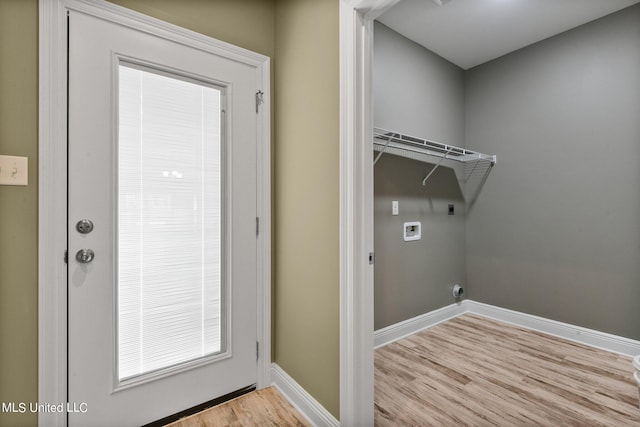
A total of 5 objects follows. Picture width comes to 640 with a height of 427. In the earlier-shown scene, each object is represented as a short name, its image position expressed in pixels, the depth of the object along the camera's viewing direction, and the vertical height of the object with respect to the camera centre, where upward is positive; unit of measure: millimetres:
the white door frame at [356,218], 1307 -14
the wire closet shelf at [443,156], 2283 +558
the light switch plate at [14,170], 1171 +188
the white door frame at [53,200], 1229 +69
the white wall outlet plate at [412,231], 2586 -148
